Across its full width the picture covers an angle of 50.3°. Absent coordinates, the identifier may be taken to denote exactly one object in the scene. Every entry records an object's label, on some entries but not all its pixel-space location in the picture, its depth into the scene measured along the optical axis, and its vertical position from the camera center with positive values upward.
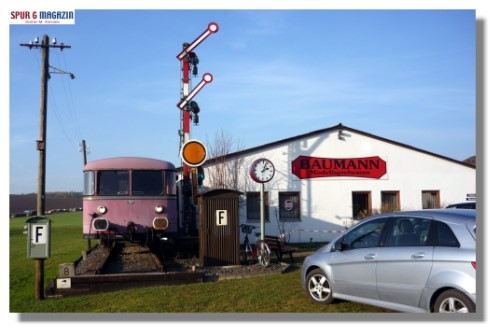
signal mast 17.49 +2.88
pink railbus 14.80 -0.02
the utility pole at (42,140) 10.85 +1.39
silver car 6.76 -0.91
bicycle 13.87 -1.45
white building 22.39 +0.84
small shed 14.11 -0.74
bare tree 22.19 +1.20
